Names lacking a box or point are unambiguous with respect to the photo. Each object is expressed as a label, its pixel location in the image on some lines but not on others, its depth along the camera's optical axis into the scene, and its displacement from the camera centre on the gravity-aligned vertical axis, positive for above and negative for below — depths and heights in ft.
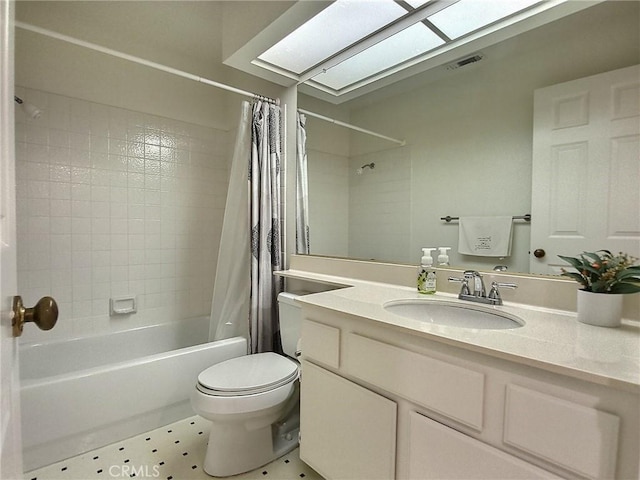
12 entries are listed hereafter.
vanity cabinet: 2.04 -1.46
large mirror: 3.73 +1.39
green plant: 2.88 -0.37
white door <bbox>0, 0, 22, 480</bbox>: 1.49 -0.19
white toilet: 4.29 -2.47
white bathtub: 4.55 -2.68
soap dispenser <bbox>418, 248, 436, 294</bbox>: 4.29 -0.59
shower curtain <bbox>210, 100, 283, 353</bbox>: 6.34 -0.19
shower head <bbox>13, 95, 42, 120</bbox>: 5.52 +2.07
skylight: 4.36 +3.14
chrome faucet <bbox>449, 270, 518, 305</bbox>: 3.75 -0.69
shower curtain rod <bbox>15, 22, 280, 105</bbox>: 4.62 +2.80
